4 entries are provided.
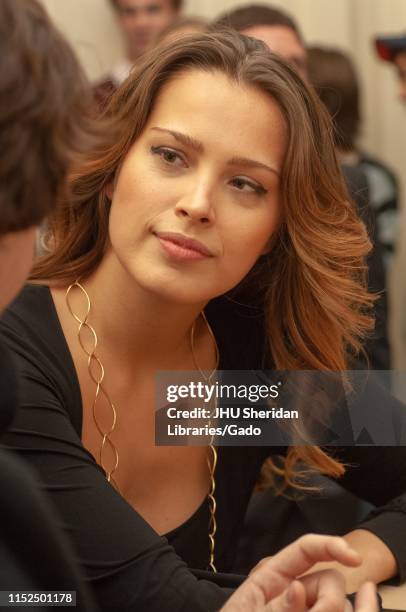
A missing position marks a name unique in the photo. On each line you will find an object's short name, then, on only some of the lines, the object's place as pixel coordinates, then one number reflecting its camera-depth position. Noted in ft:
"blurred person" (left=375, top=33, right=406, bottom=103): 19.16
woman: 8.20
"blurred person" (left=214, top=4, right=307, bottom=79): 17.07
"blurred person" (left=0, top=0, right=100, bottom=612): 5.48
